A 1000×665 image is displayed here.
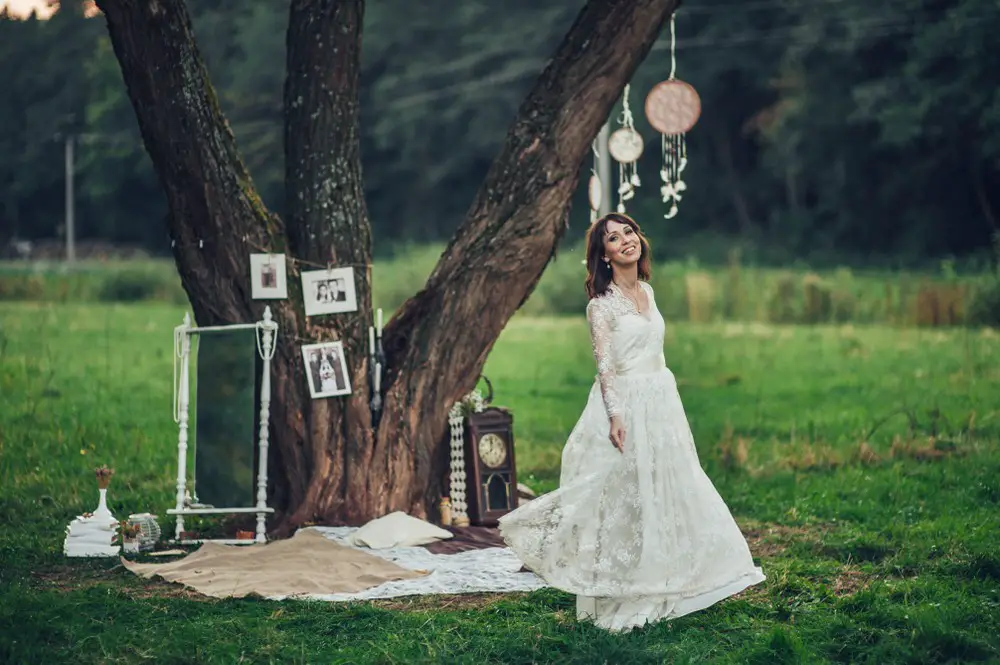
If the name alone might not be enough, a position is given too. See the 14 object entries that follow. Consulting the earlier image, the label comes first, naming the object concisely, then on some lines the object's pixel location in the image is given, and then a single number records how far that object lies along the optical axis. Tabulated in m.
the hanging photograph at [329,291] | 8.34
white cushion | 7.79
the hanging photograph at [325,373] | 8.23
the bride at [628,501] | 5.98
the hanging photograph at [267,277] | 8.23
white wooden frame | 7.92
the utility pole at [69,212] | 46.12
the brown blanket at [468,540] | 7.82
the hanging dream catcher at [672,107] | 10.73
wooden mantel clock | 8.37
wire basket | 7.88
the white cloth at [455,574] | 6.88
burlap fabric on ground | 6.84
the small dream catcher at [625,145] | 10.08
